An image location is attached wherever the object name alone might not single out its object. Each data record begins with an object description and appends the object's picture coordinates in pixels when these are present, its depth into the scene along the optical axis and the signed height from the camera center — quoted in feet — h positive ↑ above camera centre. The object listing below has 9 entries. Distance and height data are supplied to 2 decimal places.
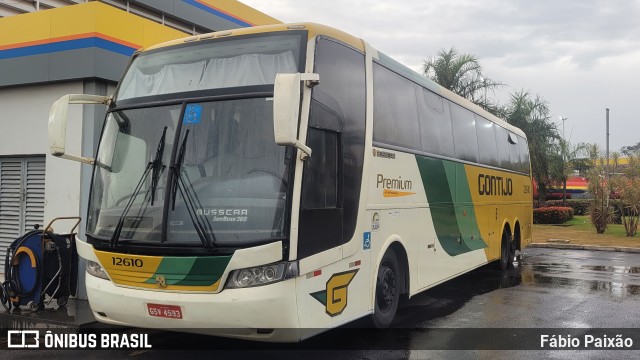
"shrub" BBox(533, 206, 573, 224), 93.91 -2.99
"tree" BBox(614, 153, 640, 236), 72.38 +0.74
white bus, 15.90 +0.18
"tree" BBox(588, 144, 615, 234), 76.23 -0.41
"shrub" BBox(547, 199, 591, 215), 116.37 -1.53
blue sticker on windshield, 17.42 +2.49
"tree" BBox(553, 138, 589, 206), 101.60 +7.75
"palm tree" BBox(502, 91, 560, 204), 96.94 +12.12
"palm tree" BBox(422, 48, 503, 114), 83.10 +18.06
